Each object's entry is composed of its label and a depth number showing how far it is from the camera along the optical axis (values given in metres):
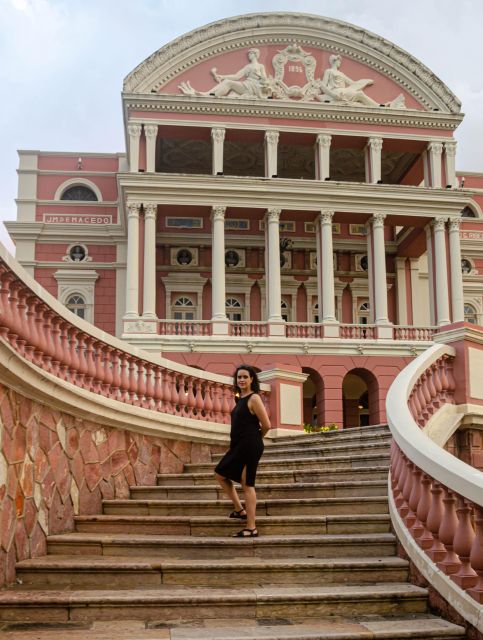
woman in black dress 7.27
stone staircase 5.56
